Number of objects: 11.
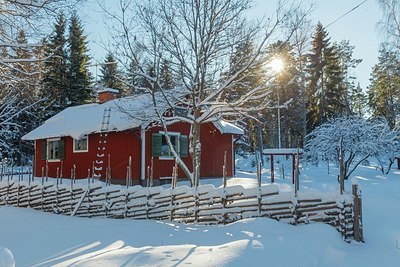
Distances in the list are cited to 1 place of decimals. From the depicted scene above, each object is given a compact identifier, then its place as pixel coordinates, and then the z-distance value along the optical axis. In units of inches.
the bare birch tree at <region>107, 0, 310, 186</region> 444.8
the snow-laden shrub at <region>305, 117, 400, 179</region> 724.7
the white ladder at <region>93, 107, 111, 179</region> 660.5
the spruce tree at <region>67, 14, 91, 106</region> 1225.4
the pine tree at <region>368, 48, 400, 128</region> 1429.6
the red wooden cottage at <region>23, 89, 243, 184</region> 623.2
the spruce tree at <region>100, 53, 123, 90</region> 1371.3
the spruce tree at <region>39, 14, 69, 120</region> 1159.6
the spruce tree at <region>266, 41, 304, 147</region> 1275.8
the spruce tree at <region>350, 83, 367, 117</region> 1829.5
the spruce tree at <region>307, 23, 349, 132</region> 1338.6
